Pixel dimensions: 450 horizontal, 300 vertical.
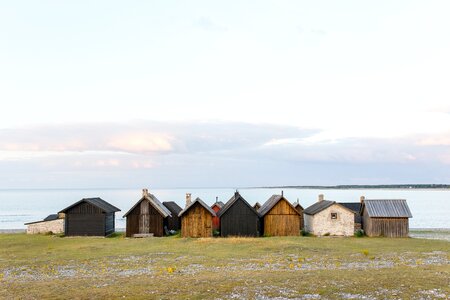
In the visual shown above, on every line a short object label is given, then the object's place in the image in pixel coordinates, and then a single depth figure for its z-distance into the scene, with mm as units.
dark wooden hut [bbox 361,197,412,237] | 57812
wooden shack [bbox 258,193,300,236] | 57969
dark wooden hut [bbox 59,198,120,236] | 60062
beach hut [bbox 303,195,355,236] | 59125
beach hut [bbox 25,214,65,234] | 64375
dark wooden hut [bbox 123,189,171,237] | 59062
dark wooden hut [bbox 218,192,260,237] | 56719
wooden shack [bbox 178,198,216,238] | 56812
